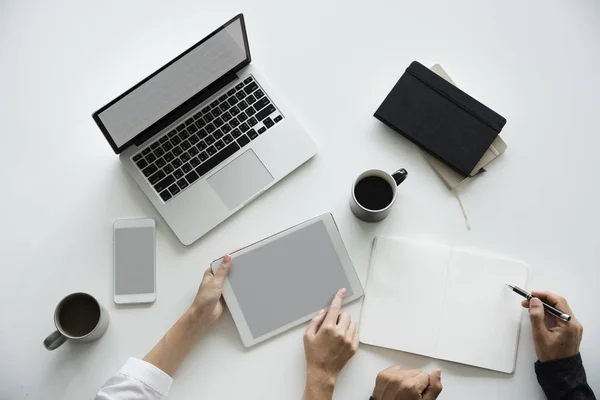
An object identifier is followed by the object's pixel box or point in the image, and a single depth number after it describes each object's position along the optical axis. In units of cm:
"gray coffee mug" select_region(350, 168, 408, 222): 111
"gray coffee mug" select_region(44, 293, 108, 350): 109
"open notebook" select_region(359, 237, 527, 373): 114
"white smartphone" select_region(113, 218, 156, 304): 115
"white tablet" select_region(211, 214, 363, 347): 114
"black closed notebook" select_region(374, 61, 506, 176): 119
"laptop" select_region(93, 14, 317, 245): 115
